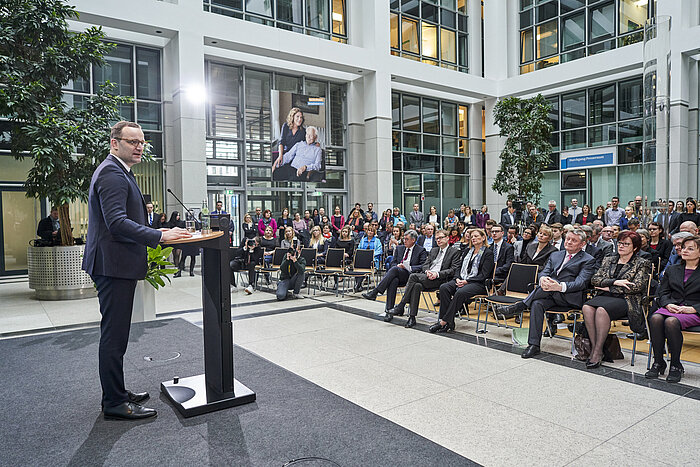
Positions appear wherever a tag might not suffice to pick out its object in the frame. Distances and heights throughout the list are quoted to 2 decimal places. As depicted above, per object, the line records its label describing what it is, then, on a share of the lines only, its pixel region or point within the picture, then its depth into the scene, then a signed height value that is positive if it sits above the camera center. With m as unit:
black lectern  3.56 -0.96
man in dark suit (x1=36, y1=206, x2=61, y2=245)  9.90 -0.30
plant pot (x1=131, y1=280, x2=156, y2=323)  6.76 -1.24
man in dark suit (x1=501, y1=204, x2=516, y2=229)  15.38 -0.23
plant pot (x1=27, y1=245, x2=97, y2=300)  9.34 -1.05
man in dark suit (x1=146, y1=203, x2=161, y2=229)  12.51 -0.05
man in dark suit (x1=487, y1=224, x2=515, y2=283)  7.34 -0.74
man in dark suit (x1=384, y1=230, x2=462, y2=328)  6.96 -0.98
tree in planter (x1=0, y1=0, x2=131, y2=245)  8.63 +2.15
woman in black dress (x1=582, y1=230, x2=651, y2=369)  4.98 -0.96
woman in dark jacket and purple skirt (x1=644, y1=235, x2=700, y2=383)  4.44 -0.98
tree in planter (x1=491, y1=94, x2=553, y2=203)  15.66 +2.28
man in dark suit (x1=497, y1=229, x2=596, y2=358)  5.44 -0.87
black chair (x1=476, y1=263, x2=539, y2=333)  6.32 -1.01
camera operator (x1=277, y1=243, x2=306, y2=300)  9.42 -1.15
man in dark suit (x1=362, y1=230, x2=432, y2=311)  7.68 -0.90
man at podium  3.16 -0.22
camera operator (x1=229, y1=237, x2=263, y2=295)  10.55 -0.99
